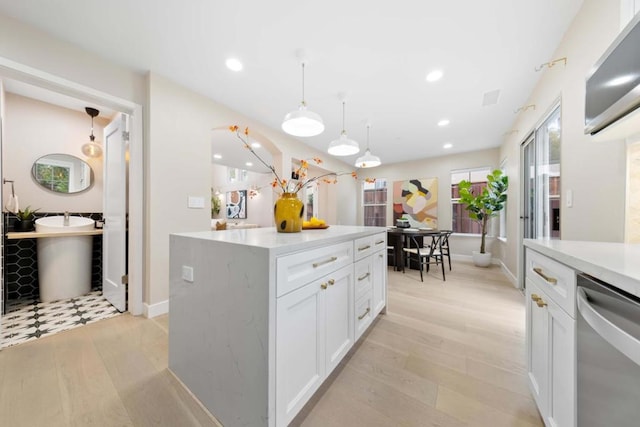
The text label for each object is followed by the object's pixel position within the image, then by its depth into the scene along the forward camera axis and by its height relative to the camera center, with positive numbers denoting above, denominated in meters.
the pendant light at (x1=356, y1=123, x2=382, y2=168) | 3.29 +0.78
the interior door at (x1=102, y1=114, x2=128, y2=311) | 2.43 -0.03
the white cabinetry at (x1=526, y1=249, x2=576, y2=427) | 0.83 -0.55
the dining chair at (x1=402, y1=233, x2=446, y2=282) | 3.75 -0.66
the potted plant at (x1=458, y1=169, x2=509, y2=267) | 4.30 +0.23
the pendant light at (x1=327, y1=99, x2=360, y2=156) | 2.63 +0.80
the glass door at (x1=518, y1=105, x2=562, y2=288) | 2.36 +0.39
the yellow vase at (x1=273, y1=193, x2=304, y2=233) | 1.51 +0.00
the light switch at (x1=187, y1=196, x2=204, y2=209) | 2.66 +0.13
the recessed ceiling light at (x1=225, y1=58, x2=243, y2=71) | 2.21 +1.52
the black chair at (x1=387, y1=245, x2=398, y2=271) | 4.42 -0.85
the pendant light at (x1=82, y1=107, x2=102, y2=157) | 3.04 +0.95
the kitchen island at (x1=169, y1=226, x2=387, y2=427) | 0.94 -0.53
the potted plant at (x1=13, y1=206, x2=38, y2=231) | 2.61 -0.09
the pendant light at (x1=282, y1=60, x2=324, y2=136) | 1.91 +0.80
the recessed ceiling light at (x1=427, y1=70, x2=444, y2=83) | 2.35 +1.49
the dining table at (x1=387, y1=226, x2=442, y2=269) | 4.12 -0.53
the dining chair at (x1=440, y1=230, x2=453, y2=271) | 3.99 -0.45
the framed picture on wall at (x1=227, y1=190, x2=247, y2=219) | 8.57 +0.36
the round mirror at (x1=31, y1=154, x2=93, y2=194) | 2.92 +0.55
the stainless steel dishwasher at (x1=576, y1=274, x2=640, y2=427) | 0.55 -0.42
